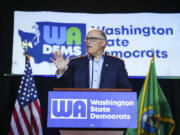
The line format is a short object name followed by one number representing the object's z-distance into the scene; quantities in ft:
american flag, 12.55
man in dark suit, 13.12
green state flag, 12.48
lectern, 12.69
